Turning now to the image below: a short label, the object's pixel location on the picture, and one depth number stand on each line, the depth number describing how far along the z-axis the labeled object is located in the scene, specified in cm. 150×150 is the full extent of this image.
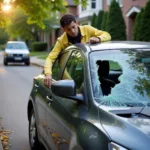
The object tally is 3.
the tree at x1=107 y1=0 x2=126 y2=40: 2995
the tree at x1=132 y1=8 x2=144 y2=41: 2481
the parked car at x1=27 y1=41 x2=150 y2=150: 297
